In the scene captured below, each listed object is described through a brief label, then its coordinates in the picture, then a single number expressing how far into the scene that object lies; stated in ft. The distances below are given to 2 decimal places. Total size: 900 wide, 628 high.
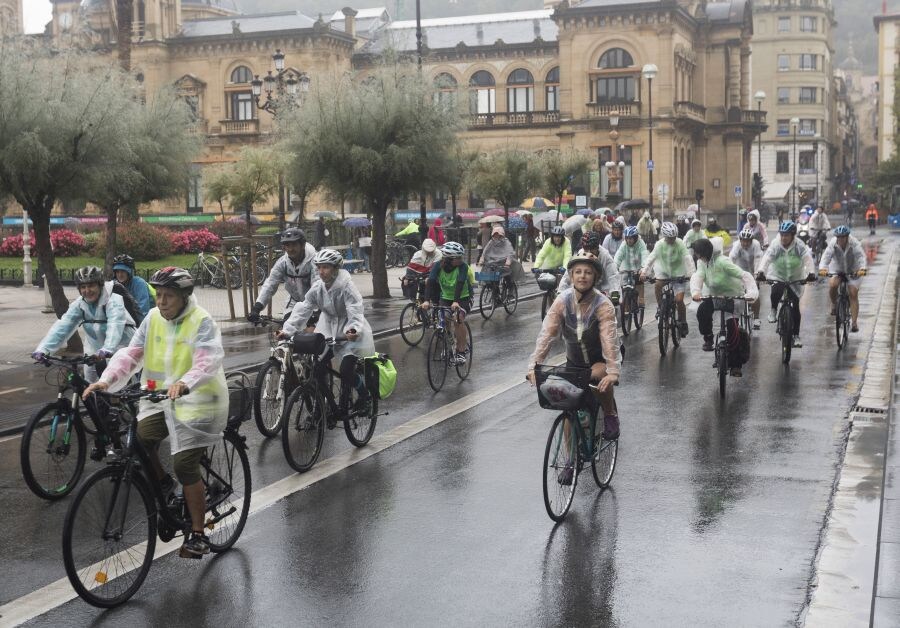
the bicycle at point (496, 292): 75.97
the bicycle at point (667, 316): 55.88
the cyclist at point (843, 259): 56.59
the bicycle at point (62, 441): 29.50
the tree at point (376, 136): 83.41
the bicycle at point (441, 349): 45.68
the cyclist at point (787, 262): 53.21
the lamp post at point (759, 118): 224.37
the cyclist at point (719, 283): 44.55
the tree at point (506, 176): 160.76
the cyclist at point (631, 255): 63.31
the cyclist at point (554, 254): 68.23
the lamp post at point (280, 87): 100.35
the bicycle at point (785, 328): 51.29
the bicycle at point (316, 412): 31.45
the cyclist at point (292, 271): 38.58
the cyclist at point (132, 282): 34.12
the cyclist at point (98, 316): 31.50
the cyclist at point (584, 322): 27.76
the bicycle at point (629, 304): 63.67
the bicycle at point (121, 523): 21.02
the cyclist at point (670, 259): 56.54
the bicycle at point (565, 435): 26.35
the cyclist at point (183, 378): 22.71
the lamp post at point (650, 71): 161.99
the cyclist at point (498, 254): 73.87
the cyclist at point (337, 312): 34.32
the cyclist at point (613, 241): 71.05
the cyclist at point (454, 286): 47.96
